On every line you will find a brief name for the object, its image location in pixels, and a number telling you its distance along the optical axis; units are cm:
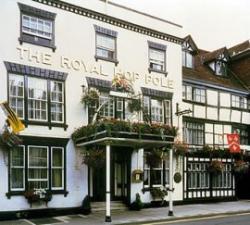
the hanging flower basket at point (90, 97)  2059
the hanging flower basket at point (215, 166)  2658
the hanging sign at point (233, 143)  2697
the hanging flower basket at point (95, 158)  1973
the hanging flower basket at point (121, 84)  2179
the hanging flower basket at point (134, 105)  2183
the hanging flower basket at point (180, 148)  2409
